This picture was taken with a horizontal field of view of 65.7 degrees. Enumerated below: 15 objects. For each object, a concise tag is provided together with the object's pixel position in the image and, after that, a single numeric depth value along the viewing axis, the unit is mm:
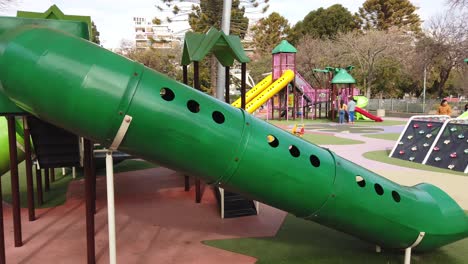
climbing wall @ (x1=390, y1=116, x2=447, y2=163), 12180
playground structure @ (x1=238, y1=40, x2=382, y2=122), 28625
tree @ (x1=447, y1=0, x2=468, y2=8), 26584
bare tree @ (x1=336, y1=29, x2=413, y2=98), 45188
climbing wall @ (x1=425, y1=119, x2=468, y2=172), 10914
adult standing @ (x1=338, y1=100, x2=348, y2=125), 26912
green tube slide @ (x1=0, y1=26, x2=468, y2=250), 3193
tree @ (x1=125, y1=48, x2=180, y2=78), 55438
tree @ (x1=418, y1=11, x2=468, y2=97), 36844
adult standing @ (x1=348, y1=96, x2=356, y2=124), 27270
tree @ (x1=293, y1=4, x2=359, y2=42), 59938
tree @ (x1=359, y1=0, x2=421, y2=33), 61781
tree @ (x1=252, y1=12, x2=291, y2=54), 66806
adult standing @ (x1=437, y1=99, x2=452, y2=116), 15758
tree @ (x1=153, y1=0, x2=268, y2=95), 35000
